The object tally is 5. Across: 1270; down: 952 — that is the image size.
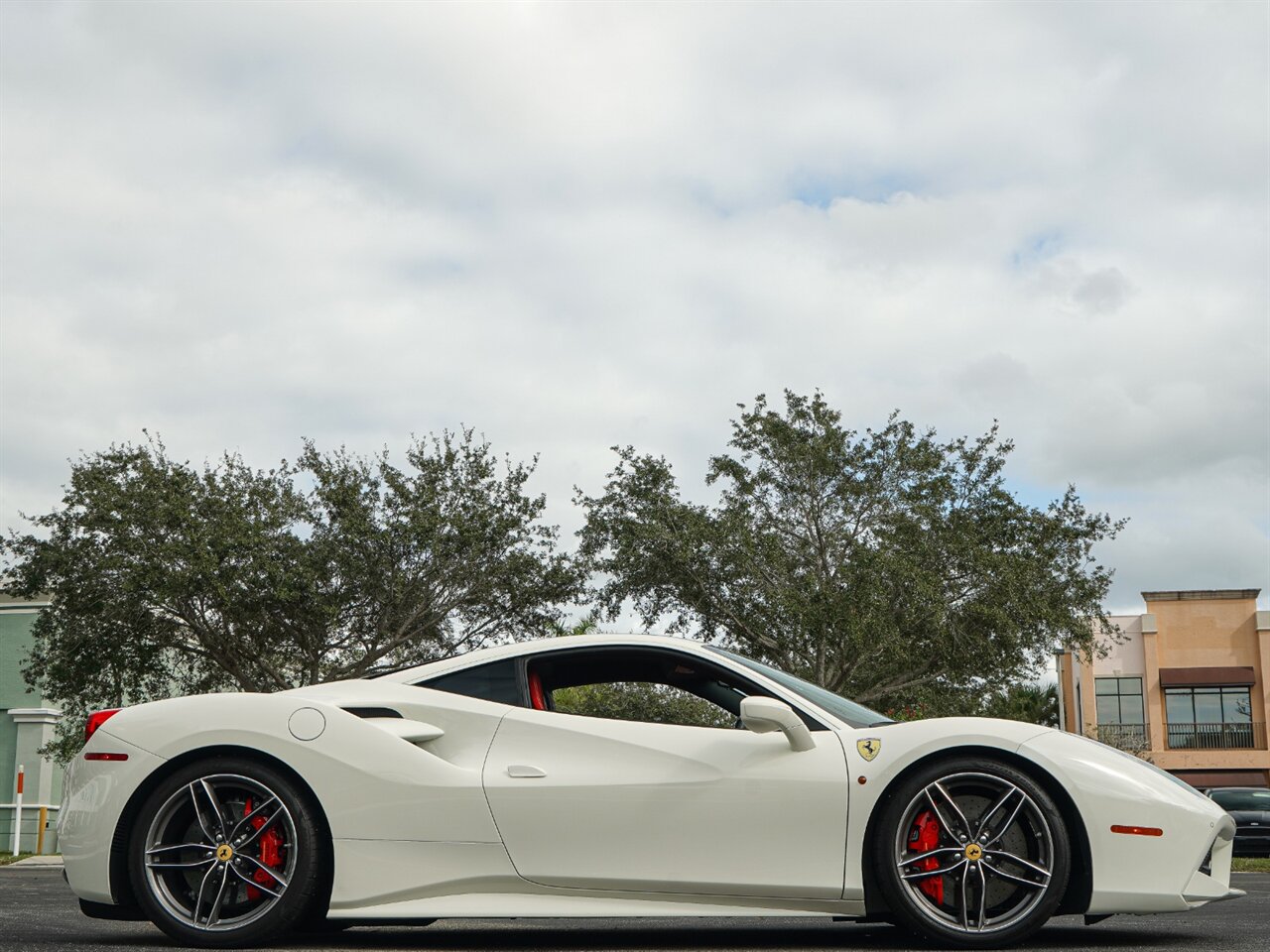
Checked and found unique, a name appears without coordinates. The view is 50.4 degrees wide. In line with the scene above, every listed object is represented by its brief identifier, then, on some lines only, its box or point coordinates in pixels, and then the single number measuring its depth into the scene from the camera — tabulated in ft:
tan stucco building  166.91
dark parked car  74.13
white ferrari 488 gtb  16.40
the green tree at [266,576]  87.56
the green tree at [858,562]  88.22
